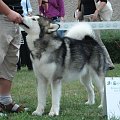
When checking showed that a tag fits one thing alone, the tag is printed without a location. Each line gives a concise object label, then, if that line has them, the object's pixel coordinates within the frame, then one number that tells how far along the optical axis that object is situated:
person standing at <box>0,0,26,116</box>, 5.53
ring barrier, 9.90
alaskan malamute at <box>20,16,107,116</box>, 5.78
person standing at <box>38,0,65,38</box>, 10.53
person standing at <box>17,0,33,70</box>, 11.20
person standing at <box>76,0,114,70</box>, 9.68
